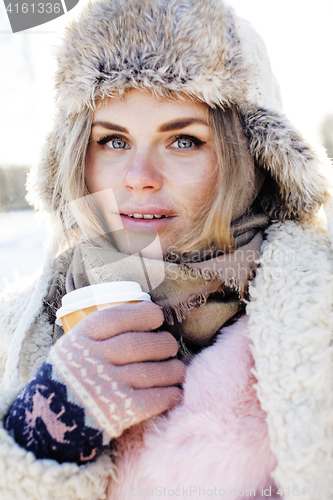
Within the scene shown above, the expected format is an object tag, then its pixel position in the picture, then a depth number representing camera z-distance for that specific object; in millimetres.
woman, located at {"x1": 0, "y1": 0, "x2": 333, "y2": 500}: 631
